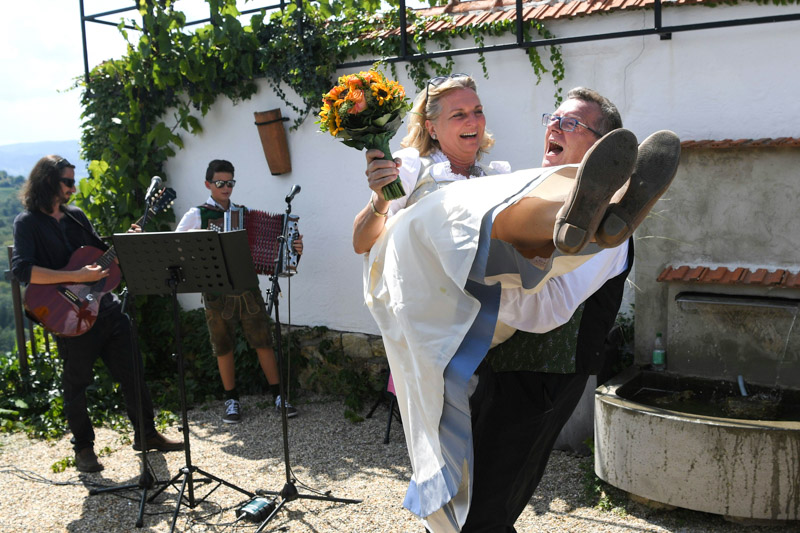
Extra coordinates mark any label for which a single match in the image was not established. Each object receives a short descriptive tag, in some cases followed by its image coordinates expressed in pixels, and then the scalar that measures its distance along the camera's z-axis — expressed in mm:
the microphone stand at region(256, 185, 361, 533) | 4388
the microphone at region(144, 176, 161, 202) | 4967
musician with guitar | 5230
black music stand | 4324
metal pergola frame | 4645
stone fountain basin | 3783
